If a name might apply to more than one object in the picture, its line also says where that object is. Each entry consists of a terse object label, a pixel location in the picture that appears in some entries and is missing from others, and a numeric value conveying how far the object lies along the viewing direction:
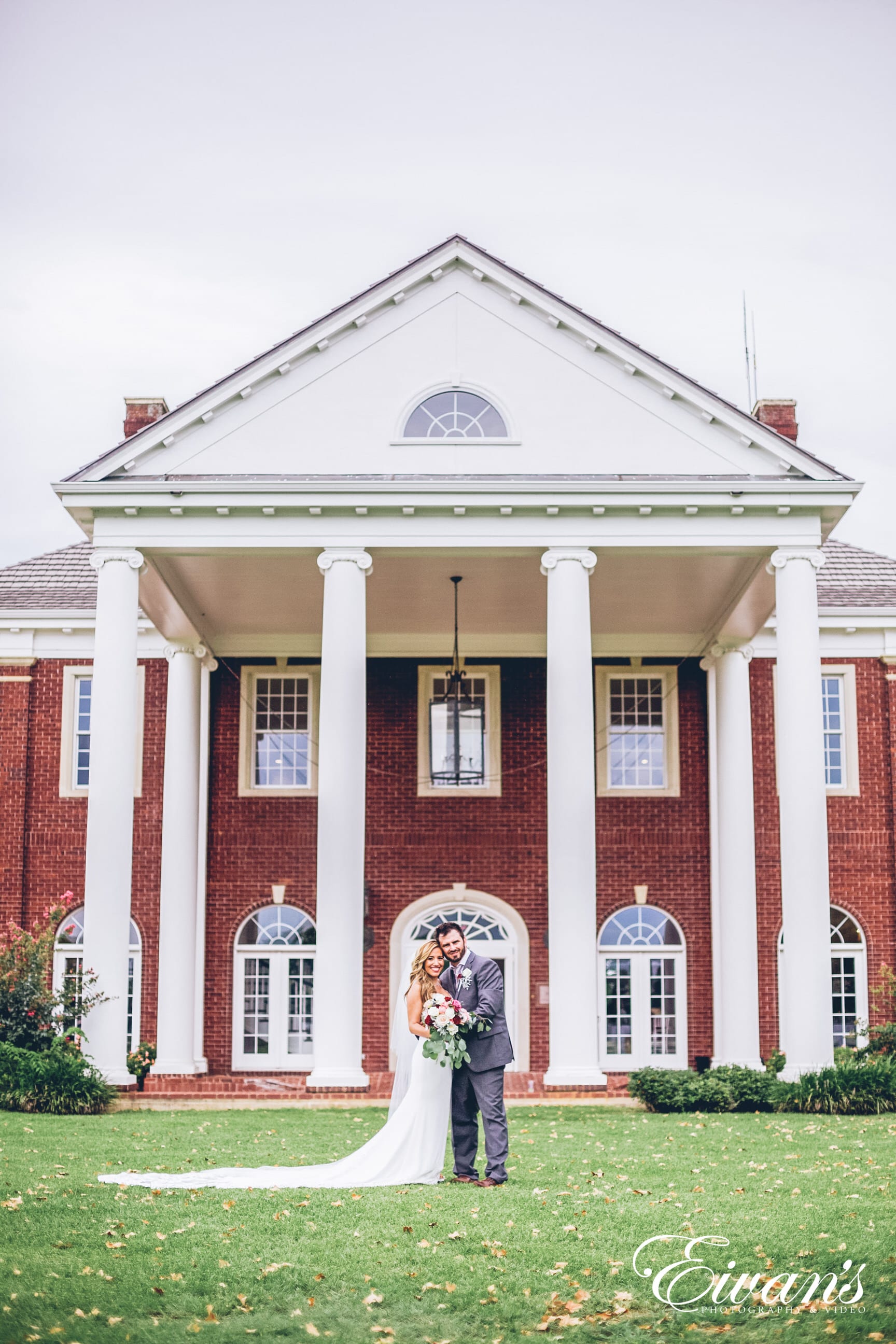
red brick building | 20.45
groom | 11.32
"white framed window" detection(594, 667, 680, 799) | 27.34
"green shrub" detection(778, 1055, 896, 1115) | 17.73
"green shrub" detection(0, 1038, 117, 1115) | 18.16
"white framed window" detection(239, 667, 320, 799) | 27.38
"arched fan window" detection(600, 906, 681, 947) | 26.81
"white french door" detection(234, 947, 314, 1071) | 26.50
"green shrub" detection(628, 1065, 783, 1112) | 17.95
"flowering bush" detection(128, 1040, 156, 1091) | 22.86
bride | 11.40
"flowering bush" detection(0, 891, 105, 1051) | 19.45
